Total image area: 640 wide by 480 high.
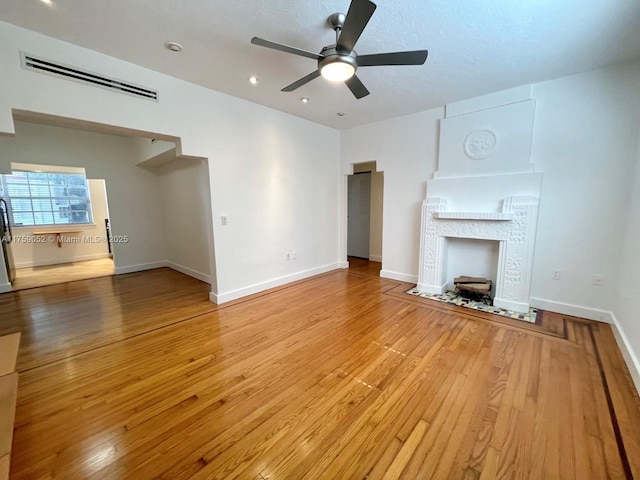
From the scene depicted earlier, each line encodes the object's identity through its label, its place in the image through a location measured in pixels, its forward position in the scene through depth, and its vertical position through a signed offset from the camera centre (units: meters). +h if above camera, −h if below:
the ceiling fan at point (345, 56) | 1.77 +1.20
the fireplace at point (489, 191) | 3.15 +0.22
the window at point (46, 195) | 5.92 +0.37
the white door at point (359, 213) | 6.39 -0.13
